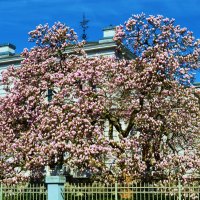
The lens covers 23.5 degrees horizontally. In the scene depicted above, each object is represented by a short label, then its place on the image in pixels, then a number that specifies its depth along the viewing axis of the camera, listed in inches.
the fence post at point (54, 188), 693.3
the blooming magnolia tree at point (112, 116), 826.8
